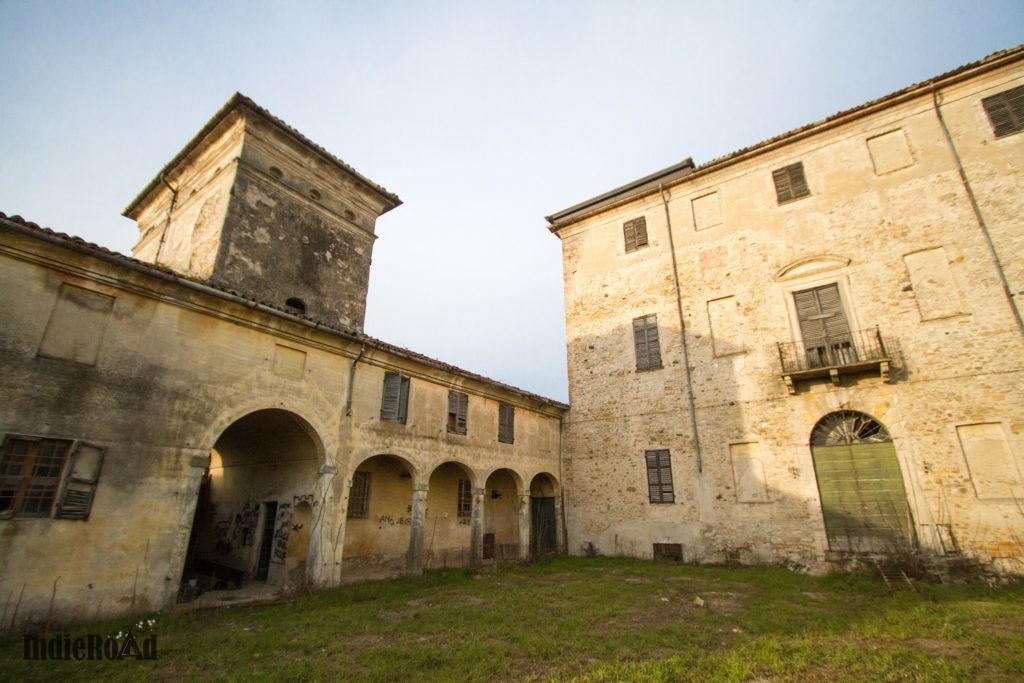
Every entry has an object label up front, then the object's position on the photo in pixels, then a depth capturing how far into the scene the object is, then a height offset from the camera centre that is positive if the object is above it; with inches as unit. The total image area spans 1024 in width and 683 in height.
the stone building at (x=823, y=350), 478.0 +170.8
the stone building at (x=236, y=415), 302.0 +74.0
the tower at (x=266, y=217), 575.2 +360.7
